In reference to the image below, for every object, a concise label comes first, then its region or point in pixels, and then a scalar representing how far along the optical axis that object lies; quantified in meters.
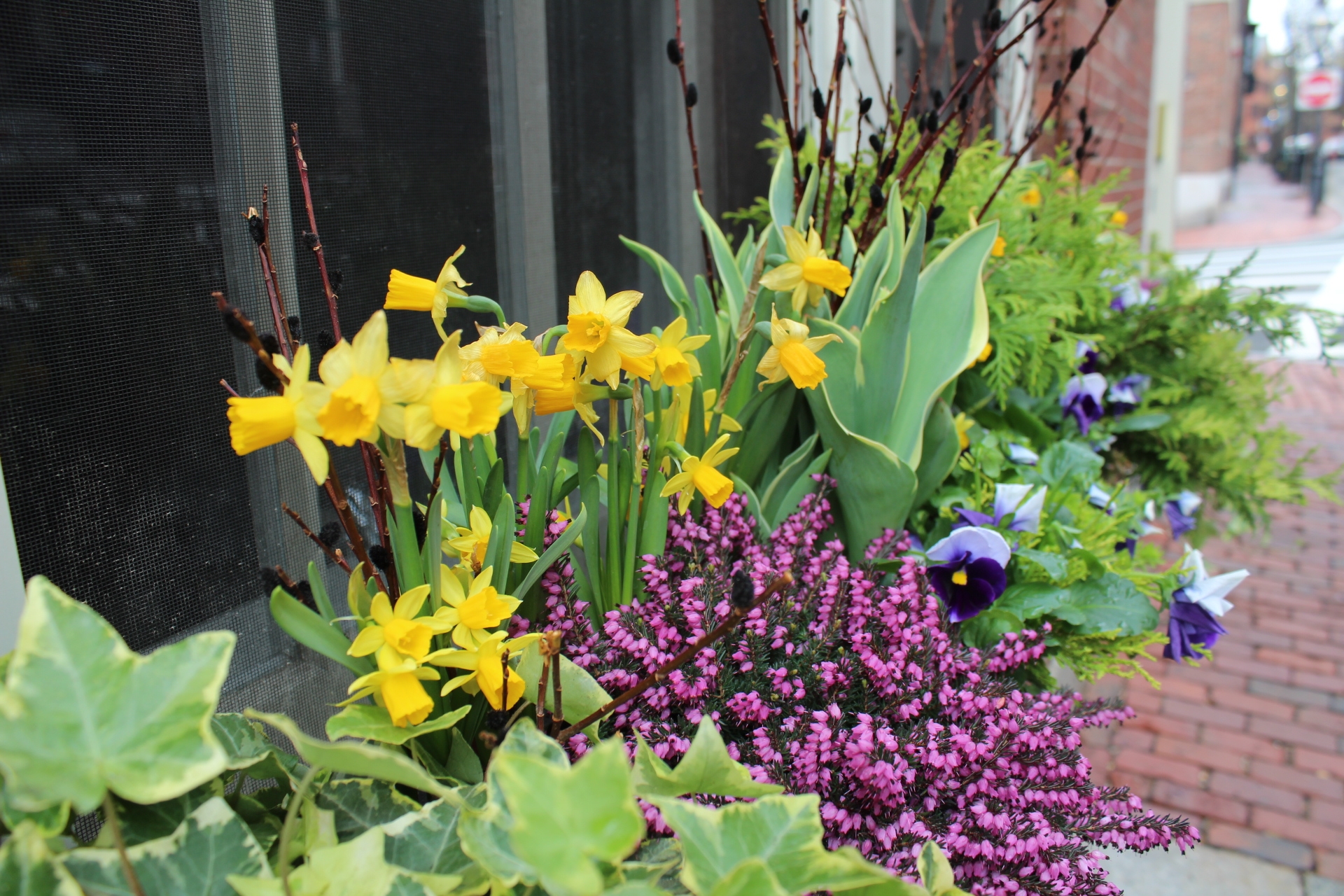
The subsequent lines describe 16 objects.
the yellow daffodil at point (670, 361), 0.82
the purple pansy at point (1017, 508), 1.26
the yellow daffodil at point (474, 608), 0.74
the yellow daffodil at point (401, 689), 0.68
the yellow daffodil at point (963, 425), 1.47
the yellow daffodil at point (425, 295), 0.79
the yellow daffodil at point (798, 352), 0.94
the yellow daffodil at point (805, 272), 1.05
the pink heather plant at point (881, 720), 0.80
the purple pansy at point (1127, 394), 1.94
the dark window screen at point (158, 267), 0.80
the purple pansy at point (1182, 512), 1.91
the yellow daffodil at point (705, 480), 0.91
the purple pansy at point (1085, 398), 1.80
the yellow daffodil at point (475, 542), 0.84
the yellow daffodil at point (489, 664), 0.72
